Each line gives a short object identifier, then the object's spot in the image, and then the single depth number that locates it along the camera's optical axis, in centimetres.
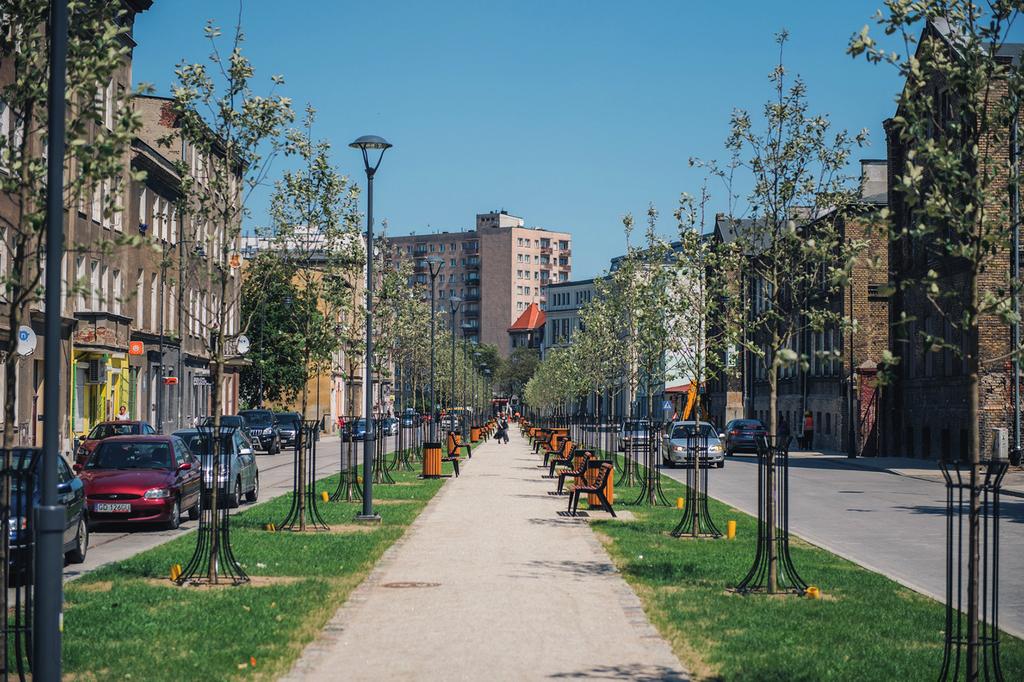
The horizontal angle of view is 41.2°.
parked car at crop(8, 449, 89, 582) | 1477
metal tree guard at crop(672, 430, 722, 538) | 2010
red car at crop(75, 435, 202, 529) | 2102
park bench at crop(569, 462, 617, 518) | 2334
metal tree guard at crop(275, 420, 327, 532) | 2048
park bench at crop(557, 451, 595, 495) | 2552
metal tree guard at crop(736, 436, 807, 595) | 1387
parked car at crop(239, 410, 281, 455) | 5953
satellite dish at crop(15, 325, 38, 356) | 2577
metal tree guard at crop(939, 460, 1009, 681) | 870
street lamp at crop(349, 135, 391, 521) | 2252
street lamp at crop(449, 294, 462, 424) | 5981
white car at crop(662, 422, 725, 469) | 4766
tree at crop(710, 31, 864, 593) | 1602
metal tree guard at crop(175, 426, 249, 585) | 1432
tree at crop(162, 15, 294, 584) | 1603
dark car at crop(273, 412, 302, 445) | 6394
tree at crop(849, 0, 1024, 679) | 870
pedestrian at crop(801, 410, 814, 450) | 6844
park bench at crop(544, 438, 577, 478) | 3626
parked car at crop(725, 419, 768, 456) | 6075
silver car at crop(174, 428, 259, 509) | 2558
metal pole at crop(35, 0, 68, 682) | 716
